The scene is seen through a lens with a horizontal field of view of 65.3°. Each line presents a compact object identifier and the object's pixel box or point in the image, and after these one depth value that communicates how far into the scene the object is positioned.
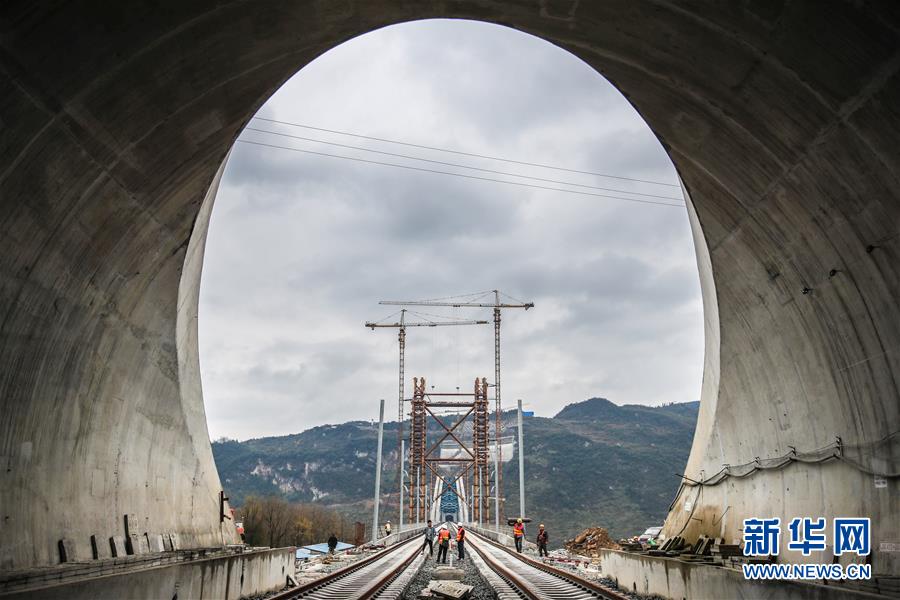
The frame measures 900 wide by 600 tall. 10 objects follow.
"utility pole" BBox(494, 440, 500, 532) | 57.81
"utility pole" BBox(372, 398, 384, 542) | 47.71
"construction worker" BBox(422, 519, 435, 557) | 27.72
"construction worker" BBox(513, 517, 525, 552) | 30.17
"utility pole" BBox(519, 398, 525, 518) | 48.47
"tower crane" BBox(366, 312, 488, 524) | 110.56
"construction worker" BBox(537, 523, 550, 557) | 27.85
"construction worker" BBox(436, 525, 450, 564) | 22.16
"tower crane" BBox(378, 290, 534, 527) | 93.88
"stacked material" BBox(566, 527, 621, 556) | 29.38
